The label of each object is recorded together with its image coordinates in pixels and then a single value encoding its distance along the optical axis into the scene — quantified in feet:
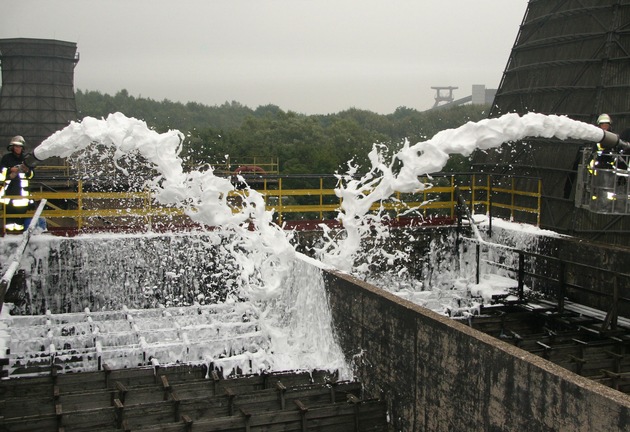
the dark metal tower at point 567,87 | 56.70
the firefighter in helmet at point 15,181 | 44.01
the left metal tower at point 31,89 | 152.25
